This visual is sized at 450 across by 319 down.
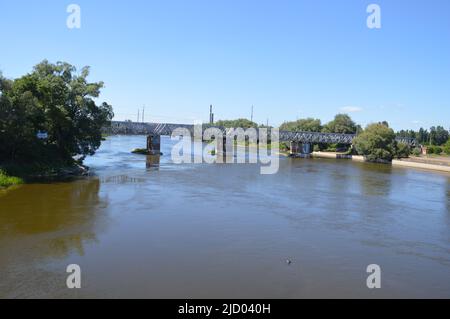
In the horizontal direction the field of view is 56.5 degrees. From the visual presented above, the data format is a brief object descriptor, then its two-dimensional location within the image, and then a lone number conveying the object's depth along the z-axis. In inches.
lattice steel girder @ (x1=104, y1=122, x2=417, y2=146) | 3181.6
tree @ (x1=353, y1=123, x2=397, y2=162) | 3302.2
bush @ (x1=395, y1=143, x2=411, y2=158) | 3383.4
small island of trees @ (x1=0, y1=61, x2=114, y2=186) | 1316.4
